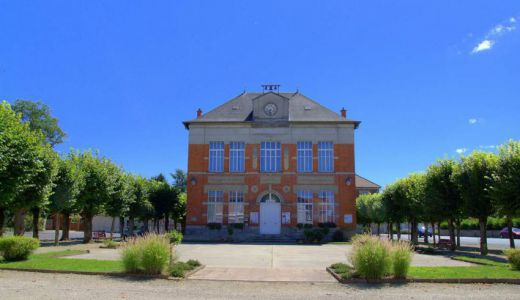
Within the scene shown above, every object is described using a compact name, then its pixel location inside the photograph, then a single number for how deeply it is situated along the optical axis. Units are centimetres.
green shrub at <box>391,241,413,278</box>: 1191
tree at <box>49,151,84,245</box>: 2484
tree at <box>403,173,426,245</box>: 2796
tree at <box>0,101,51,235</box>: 1662
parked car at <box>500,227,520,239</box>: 4980
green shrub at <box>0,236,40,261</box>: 1509
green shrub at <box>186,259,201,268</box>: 1462
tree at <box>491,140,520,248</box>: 1802
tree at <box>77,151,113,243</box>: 2875
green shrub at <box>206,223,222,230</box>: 3603
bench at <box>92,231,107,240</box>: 3605
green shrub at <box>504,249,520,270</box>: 1377
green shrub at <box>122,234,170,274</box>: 1225
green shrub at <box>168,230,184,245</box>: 1628
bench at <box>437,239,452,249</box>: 2743
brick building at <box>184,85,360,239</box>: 3641
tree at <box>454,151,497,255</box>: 2189
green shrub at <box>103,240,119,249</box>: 2445
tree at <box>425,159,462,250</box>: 2497
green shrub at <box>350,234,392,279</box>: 1176
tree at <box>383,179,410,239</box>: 3303
